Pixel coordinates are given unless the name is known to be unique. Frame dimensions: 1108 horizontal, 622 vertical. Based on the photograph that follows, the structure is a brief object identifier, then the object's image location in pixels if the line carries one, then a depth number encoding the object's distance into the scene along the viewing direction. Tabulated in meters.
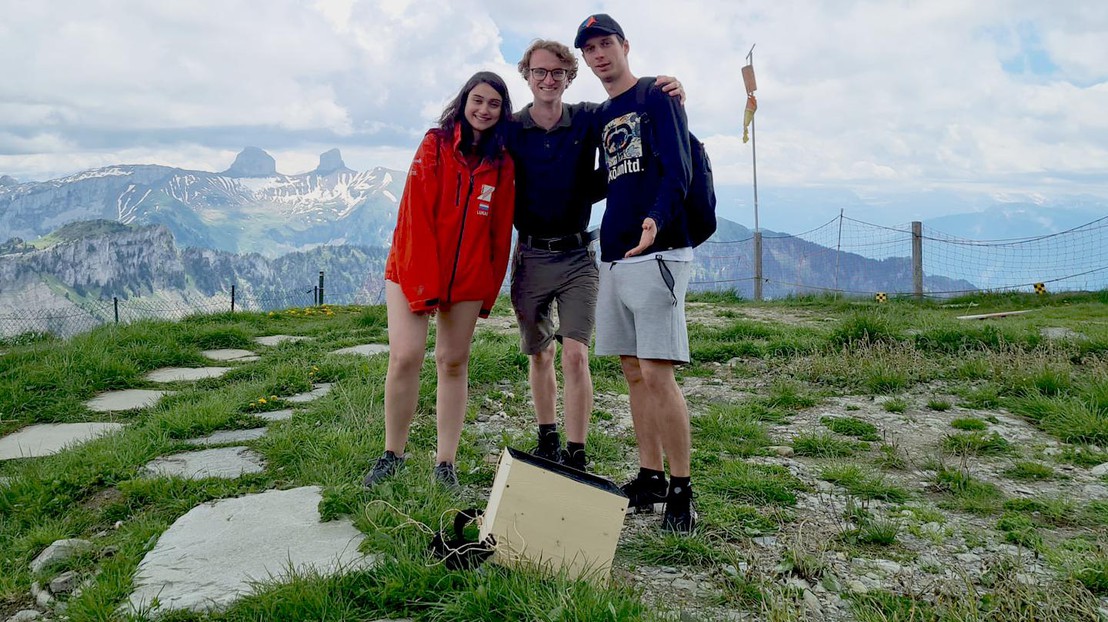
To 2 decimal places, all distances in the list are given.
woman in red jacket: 3.42
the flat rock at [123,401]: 5.75
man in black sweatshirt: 3.12
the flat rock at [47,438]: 4.79
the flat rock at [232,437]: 4.62
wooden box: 2.59
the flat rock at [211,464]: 3.99
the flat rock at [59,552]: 3.09
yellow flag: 16.53
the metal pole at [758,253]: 15.67
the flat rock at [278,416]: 5.06
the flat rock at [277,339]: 8.75
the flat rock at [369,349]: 7.62
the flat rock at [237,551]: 2.68
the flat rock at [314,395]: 5.55
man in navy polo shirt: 3.63
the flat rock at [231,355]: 7.75
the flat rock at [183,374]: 6.67
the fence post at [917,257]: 14.04
